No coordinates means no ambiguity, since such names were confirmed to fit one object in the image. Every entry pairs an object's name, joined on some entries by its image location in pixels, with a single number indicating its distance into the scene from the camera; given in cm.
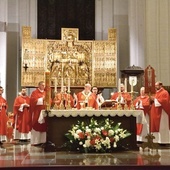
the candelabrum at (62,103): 1015
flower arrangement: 935
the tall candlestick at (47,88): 1017
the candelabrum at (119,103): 1036
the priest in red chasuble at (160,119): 1177
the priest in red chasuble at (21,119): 1376
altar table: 982
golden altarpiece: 1778
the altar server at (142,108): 1241
